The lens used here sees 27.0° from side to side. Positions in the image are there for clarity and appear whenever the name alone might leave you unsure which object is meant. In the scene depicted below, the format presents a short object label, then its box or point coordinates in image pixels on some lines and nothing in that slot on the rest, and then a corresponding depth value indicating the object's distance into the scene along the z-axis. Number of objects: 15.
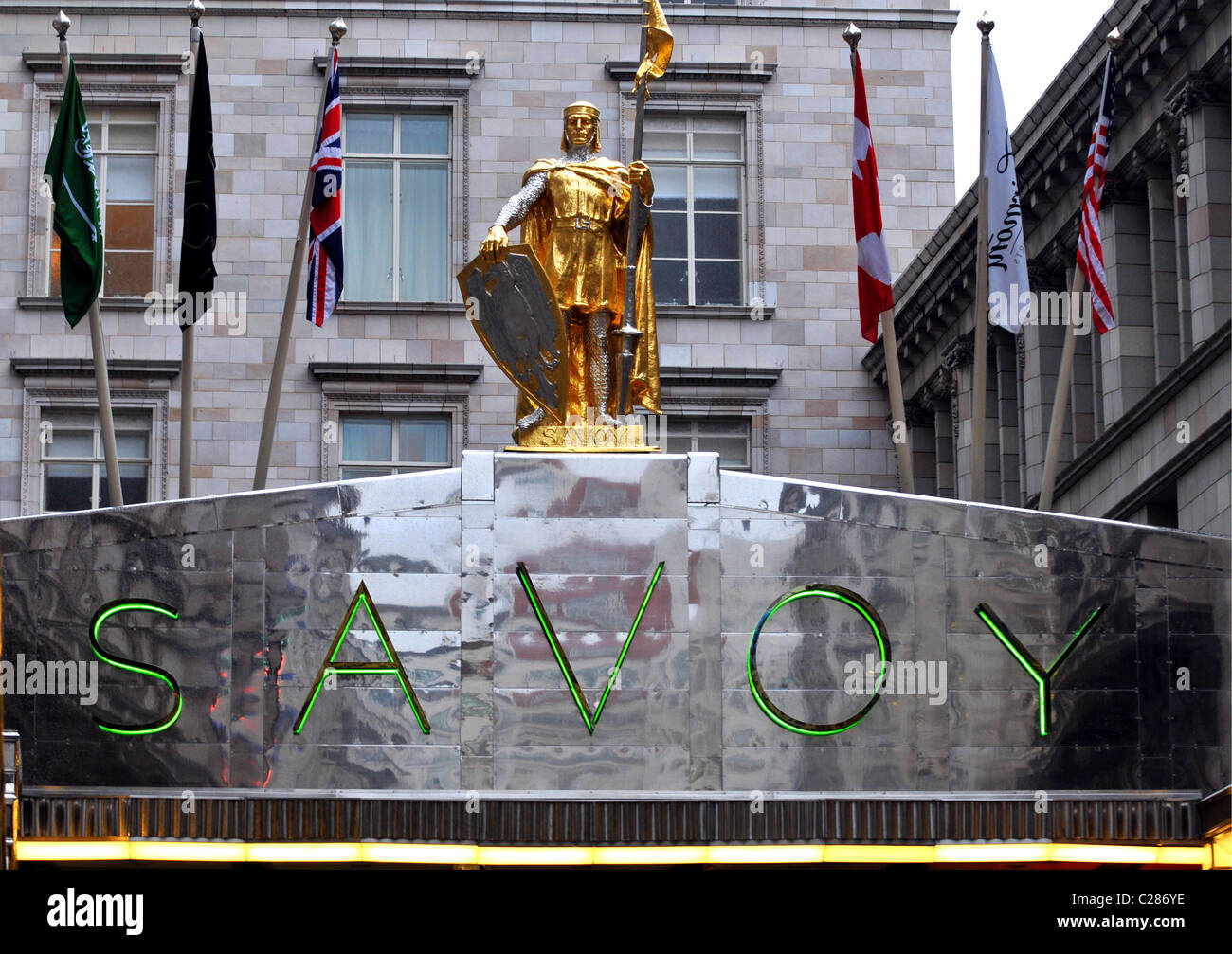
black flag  32.69
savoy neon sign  25.94
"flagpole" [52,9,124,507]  32.16
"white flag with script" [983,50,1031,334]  32.62
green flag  32.53
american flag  32.28
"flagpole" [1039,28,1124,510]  30.80
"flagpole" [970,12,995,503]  31.77
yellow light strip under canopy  25.38
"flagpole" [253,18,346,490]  35.22
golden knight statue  27.56
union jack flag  33.41
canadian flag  32.50
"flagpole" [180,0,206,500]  32.12
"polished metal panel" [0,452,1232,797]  25.86
